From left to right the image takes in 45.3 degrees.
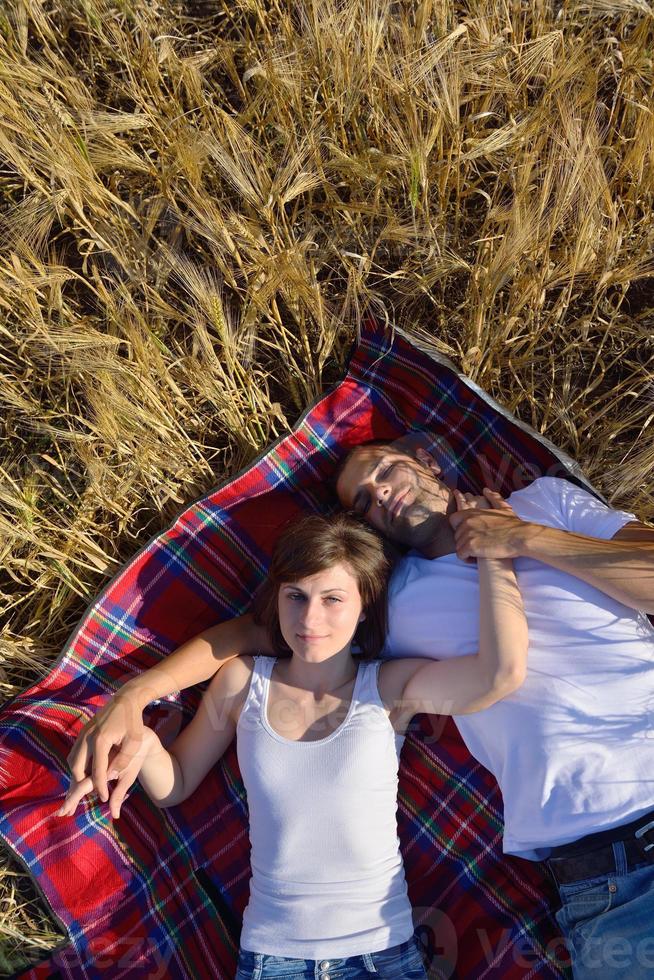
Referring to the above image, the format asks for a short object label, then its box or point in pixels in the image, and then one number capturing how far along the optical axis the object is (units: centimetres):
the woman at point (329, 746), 246
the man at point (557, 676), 242
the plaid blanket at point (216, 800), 272
